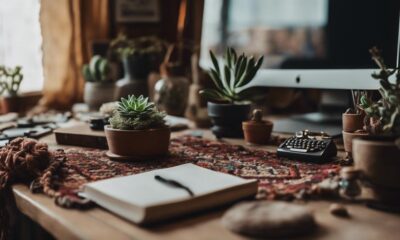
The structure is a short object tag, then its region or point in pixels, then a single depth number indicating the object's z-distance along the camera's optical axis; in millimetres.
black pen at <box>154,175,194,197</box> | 666
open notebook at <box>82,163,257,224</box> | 611
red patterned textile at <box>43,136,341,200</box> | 765
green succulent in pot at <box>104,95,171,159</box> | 948
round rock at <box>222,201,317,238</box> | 544
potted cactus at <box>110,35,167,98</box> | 1688
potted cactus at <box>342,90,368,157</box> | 949
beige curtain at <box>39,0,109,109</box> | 1848
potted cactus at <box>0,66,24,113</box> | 1600
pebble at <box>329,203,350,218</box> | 629
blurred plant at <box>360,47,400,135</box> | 688
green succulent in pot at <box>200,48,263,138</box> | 1178
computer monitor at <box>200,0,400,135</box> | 1155
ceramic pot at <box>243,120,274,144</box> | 1136
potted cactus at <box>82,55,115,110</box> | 1686
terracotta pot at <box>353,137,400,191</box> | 655
